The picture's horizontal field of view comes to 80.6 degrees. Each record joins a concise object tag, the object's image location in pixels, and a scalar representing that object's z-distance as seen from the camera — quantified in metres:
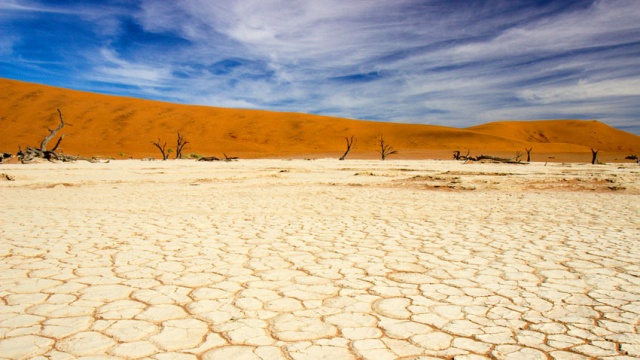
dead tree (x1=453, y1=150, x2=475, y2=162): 24.28
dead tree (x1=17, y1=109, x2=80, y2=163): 16.72
